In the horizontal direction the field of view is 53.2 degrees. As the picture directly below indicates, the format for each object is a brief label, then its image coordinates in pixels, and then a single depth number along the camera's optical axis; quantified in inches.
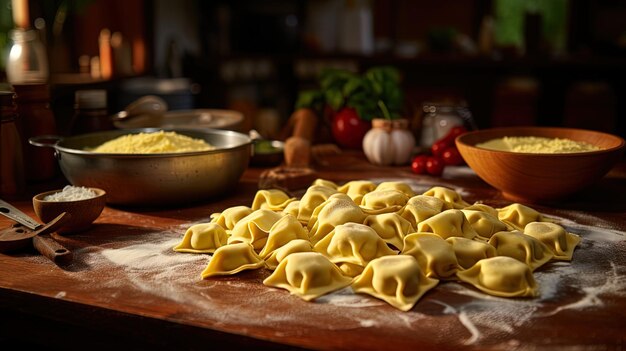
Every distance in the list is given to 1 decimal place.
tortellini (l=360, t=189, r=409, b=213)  56.2
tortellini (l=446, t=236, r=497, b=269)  47.4
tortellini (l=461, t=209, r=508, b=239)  53.4
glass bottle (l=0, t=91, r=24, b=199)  68.4
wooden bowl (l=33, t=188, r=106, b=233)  56.4
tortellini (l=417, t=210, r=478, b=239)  51.1
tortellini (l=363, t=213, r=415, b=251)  50.6
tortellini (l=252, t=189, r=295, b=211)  62.2
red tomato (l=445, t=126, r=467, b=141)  89.3
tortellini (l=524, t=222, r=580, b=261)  51.1
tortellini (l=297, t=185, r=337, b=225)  57.0
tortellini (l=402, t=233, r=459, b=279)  46.2
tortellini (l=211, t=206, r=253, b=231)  56.4
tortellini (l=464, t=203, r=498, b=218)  57.8
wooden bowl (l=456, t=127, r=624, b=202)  64.0
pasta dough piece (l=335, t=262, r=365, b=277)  46.9
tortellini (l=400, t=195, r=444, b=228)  53.9
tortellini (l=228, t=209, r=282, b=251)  52.4
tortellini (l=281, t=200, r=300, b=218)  57.9
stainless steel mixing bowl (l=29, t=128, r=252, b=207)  63.4
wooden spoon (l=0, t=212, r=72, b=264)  50.8
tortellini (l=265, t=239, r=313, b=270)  48.0
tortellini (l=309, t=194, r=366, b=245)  51.7
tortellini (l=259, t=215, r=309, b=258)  50.6
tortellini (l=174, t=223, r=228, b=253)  53.1
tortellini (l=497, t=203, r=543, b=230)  57.3
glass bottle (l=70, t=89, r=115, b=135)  82.7
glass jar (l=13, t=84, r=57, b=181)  75.5
